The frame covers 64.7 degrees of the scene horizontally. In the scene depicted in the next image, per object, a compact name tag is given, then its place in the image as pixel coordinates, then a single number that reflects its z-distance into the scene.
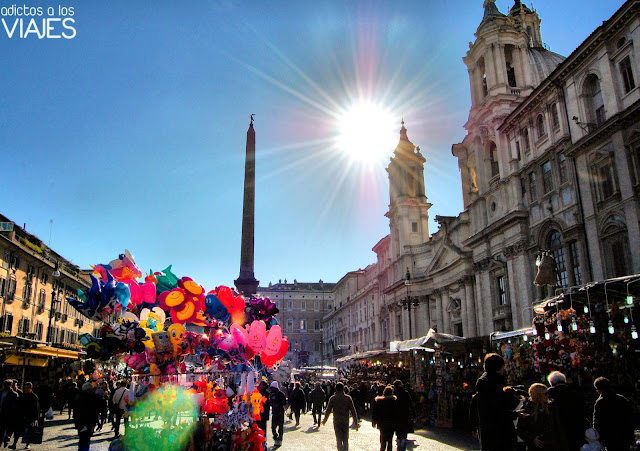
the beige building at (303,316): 96.06
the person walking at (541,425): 5.95
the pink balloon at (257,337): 8.77
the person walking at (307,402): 28.50
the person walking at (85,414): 9.59
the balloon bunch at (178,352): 7.88
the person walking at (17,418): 11.02
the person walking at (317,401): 20.41
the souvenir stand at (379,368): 28.52
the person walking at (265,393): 12.10
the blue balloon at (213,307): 9.20
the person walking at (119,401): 13.89
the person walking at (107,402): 16.14
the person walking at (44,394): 16.73
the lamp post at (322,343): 89.50
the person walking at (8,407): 10.93
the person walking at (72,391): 18.96
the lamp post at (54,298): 37.53
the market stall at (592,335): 10.93
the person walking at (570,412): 6.08
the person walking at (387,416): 9.52
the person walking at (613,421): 6.61
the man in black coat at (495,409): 5.57
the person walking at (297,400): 20.83
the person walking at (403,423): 9.54
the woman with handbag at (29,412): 11.21
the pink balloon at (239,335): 8.68
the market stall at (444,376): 17.40
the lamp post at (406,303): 45.49
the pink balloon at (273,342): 9.02
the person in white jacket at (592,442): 6.04
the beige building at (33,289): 31.16
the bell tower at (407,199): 51.19
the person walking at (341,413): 10.41
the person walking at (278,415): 14.26
